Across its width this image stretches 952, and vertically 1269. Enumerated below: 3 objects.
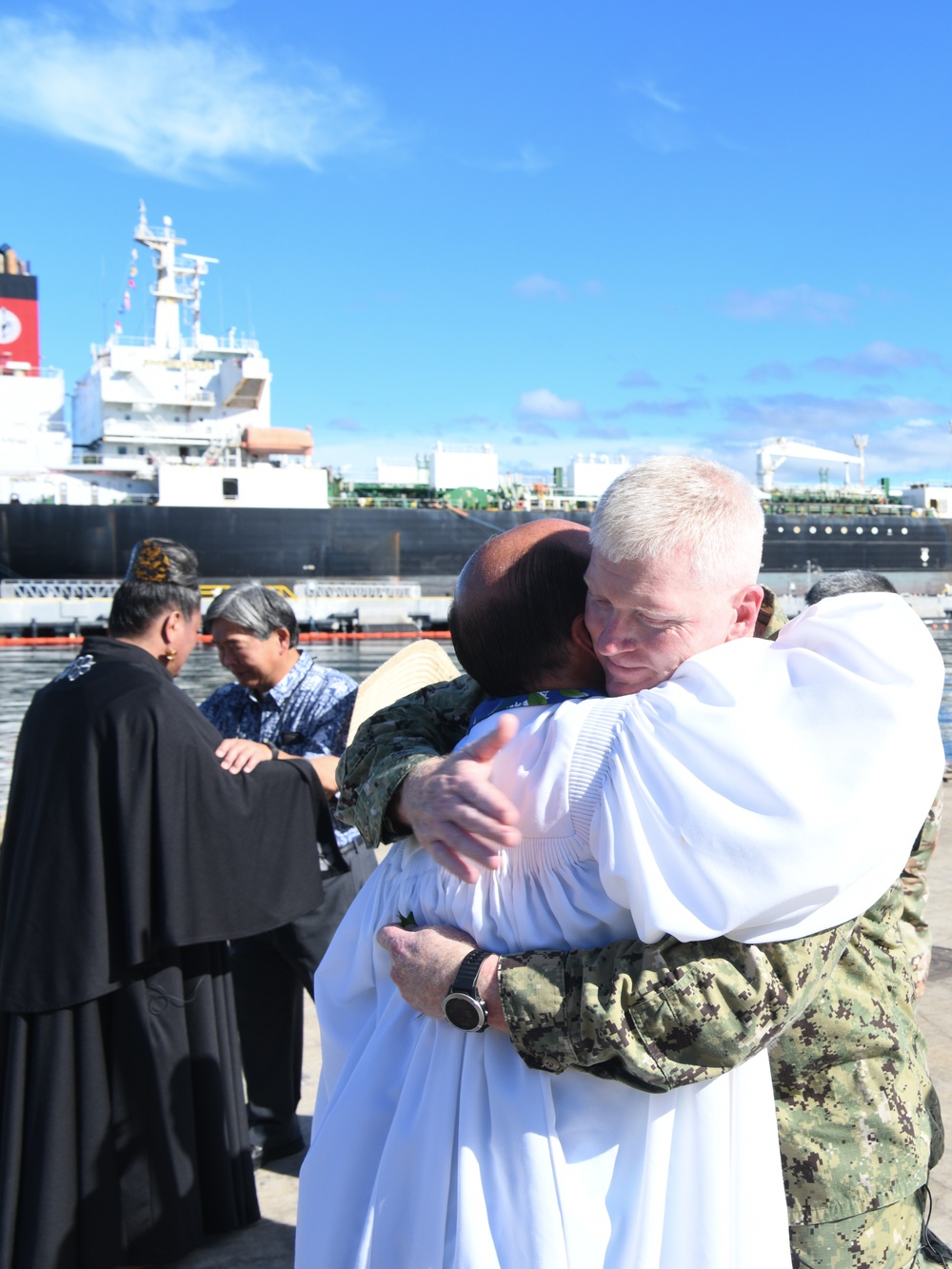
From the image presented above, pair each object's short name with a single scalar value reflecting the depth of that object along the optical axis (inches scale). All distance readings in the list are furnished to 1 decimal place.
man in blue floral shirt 105.7
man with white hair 38.5
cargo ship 1118.4
